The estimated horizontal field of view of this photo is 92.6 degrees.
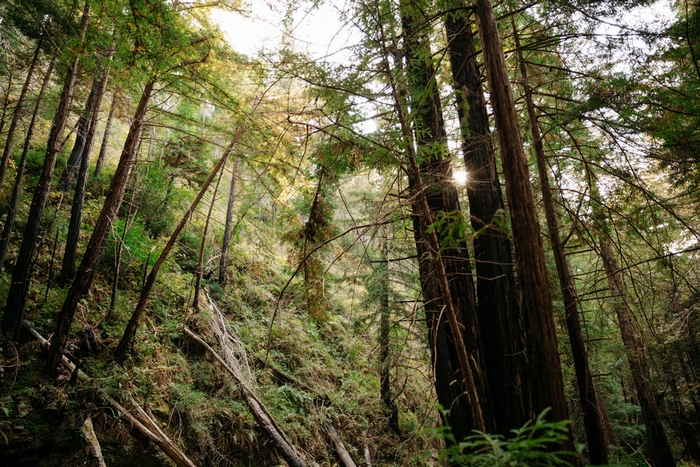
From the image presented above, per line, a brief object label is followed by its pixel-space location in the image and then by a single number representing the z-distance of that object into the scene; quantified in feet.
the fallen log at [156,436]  16.81
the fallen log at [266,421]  21.58
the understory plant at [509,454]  4.27
